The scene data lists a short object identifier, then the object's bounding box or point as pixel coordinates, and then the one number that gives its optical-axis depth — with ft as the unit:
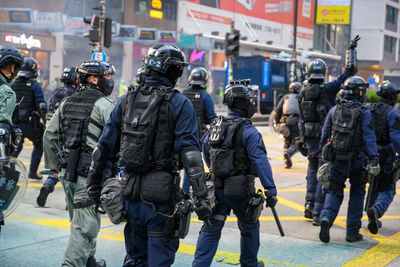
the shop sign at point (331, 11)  158.74
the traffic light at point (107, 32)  53.11
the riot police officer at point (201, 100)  26.61
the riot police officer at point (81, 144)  15.26
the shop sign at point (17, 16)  114.52
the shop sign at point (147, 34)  128.57
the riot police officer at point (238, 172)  15.49
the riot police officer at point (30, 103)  30.22
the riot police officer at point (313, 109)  25.62
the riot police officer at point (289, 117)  41.37
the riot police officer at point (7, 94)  16.65
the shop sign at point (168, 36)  130.52
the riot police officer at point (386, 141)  23.56
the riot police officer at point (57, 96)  25.50
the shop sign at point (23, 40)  109.40
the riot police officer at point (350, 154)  21.17
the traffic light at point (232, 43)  53.88
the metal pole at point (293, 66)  99.71
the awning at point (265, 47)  145.42
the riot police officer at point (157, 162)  11.98
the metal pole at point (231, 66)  56.77
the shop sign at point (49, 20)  114.21
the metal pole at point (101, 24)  53.47
